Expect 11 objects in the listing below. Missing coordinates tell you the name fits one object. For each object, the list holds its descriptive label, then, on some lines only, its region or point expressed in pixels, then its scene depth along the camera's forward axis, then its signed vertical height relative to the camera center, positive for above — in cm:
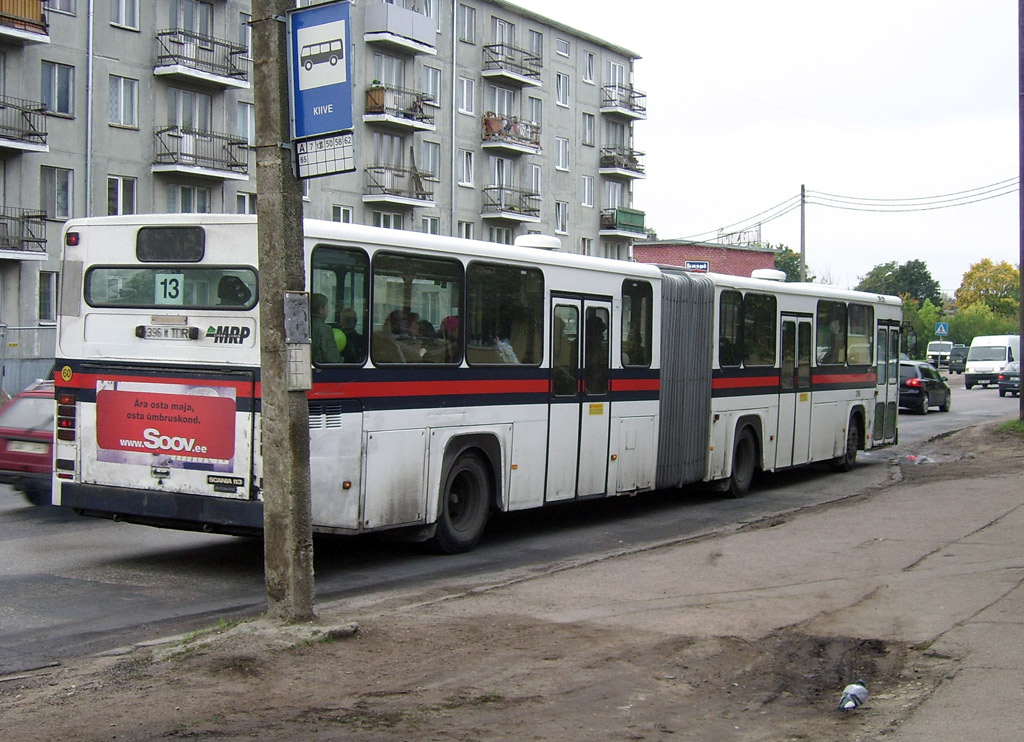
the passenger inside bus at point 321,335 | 978 +6
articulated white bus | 978 -32
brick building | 7225 +579
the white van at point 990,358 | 5831 -33
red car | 1309 -118
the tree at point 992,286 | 12369 +679
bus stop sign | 751 +172
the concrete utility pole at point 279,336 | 765 +4
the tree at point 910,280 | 14088 +827
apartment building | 3397 +767
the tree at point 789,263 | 10191 +759
